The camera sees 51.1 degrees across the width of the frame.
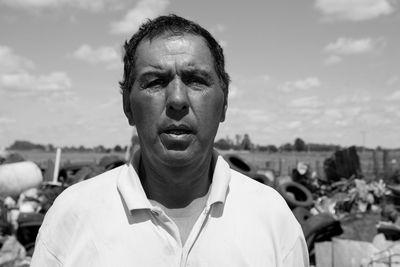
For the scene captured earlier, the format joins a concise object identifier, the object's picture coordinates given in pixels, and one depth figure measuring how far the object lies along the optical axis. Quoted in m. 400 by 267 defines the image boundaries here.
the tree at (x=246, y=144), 46.30
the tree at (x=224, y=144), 51.59
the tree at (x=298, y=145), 66.14
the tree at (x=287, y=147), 65.11
